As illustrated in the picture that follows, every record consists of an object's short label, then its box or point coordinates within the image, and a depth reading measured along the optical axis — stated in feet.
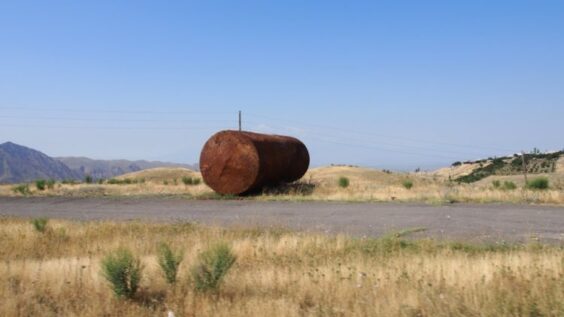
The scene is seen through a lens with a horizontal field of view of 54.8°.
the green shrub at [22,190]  90.34
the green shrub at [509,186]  73.44
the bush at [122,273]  22.00
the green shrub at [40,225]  42.33
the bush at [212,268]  22.80
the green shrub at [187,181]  106.23
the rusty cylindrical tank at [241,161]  72.74
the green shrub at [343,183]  83.01
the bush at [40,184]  99.67
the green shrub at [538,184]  74.12
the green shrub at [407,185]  78.80
